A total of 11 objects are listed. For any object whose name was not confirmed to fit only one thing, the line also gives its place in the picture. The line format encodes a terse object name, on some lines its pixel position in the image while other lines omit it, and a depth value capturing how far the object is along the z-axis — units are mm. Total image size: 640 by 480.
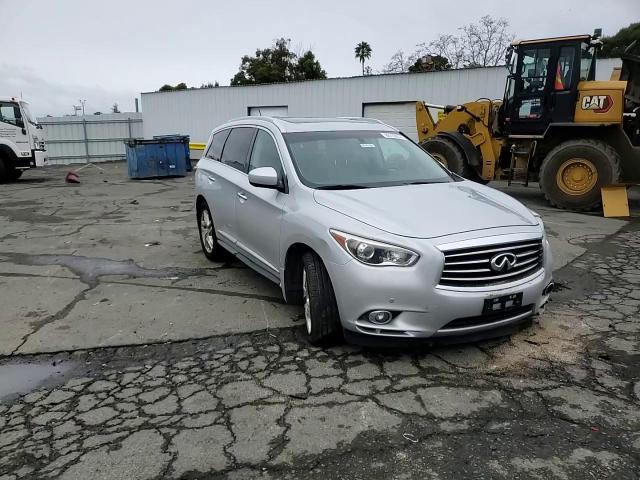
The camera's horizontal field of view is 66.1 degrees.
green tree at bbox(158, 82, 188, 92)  54656
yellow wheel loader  9438
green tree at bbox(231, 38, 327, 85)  43625
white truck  15852
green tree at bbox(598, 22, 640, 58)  28578
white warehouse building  17406
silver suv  3236
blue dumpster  17859
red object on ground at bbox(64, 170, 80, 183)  17250
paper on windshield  5050
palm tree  57062
